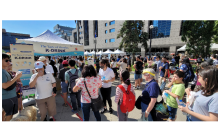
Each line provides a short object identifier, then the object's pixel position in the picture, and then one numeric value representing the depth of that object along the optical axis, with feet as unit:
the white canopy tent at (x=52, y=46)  15.20
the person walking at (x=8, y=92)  6.41
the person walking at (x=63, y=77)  11.04
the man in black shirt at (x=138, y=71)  15.99
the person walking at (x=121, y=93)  6.31
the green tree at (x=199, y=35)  33.01
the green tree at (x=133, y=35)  51.08
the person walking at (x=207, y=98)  3.81
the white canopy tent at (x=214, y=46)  39.26
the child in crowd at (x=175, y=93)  6.40
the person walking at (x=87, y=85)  6.40
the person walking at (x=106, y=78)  9.49
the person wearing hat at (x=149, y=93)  5.56
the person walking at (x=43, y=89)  7.16
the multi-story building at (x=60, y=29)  369.48
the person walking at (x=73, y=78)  9.84
